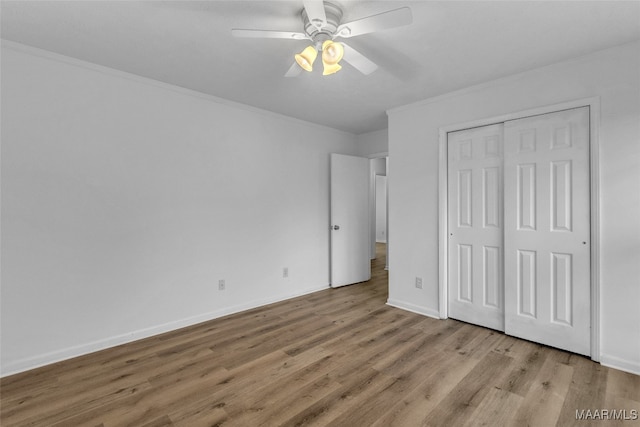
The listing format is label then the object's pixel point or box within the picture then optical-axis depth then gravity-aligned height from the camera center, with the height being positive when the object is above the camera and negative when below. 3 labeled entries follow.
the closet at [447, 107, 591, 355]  2.43 -0.15
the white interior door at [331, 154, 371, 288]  4.44 -0.12
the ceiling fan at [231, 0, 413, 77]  1.57 +1.07
